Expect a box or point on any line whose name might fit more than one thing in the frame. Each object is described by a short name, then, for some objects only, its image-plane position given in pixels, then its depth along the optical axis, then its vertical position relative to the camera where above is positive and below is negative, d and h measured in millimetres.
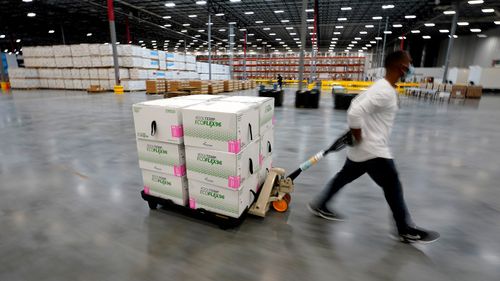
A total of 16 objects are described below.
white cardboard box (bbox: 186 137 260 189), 2285 -753
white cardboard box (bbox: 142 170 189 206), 2604 -1051
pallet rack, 38688 +2175
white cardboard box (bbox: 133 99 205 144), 2402 -373
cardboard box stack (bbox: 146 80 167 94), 17484 -402
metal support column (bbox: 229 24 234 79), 23281 +2958
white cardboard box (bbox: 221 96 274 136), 2692 -281
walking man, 2102 -440
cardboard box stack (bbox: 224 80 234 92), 20750 -372
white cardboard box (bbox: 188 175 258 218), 2410 -1082
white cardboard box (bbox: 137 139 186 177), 2501 -734
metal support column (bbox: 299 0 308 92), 10375 +1695
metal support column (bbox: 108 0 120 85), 15398 +2232
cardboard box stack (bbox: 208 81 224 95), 18047 -470
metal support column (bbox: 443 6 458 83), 18375 +3271
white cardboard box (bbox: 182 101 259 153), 2189 -385
